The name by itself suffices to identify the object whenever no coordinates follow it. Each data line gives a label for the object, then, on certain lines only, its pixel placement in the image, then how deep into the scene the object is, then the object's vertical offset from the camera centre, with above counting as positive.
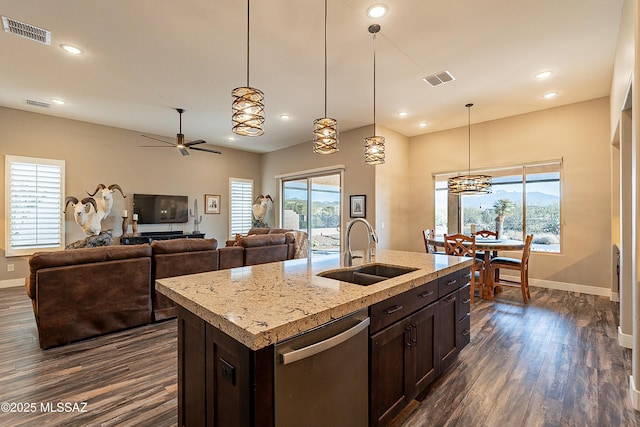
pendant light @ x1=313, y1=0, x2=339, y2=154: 2.64 +0.73
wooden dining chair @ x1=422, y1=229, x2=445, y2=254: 4.97 -0.42
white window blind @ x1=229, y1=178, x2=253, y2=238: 8.21 +0.32
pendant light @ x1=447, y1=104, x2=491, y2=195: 4.90 +0.55
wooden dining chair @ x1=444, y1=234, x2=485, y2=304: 4.28 -0.51
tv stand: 6.11 -0.44
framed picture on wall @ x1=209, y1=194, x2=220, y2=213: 7.70 +0.34
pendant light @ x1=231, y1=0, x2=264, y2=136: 2.14 +0.78
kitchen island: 1.11 -0.52
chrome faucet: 2.29 -0.23
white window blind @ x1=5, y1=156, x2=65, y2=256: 5.23 +0.21
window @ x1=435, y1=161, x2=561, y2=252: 5.23 +0.20
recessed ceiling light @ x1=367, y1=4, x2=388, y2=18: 2.64 +1.88
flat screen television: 6.53 +0.18
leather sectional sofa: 2.84 -0.71
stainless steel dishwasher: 1.16 -0.70
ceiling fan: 5.27 +1.32
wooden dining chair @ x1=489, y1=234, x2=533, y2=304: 4.30 -0.77
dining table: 4.25 -0.45
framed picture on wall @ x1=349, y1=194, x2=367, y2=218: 6.11 +0.22
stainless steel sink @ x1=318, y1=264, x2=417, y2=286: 2.11 -0.43
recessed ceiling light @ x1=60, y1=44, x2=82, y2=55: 3.27 +1.88
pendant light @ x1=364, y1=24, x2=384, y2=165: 3.19 +0.73
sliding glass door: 6.96 +0.20
